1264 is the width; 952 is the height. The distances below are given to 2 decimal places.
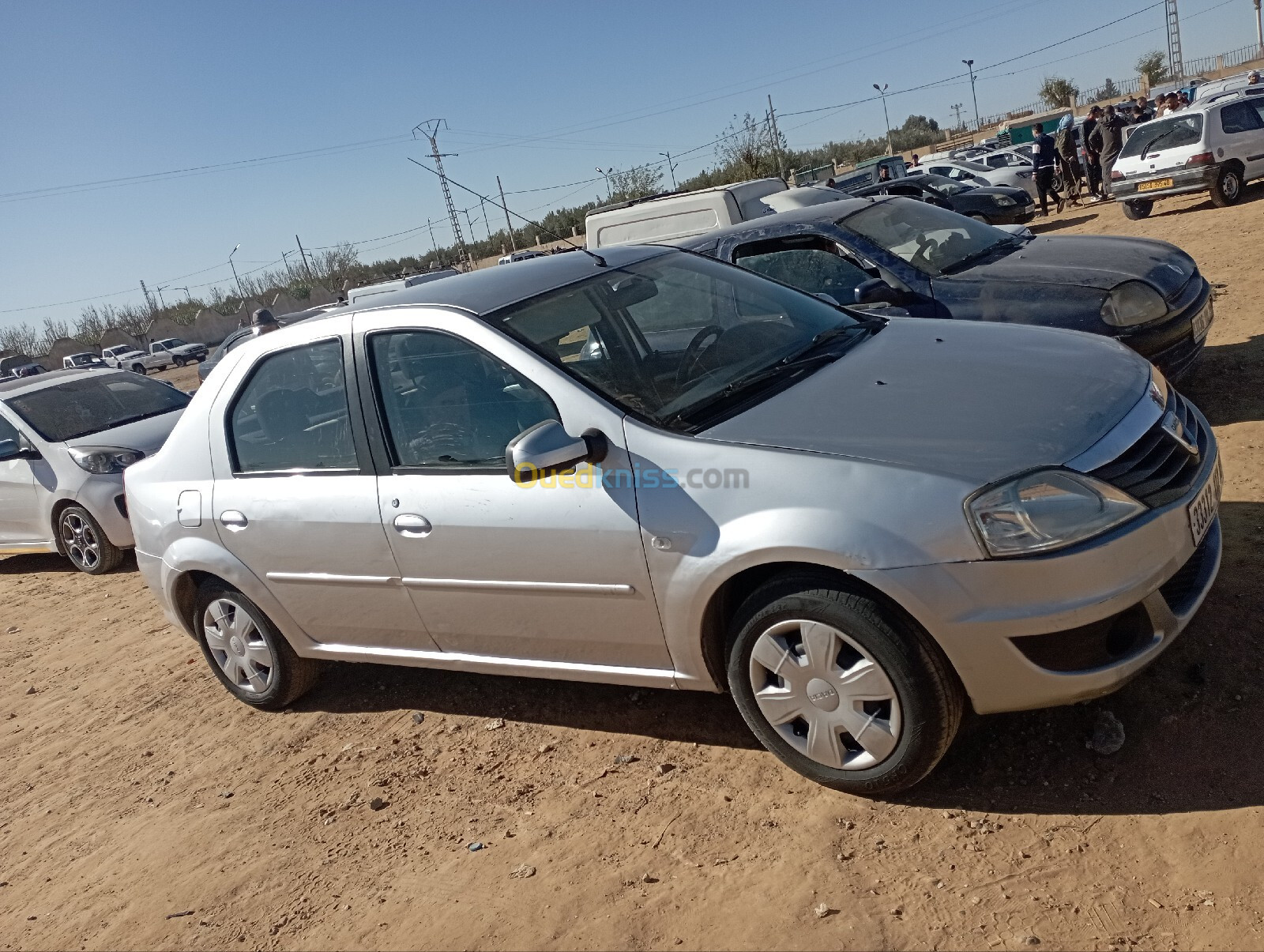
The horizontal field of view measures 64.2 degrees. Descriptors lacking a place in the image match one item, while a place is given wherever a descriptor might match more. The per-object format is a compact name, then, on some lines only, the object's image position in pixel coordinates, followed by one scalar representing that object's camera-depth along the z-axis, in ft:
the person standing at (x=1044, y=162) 66.74
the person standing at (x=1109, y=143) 61.00
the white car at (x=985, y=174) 74.84
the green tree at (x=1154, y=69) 220.43
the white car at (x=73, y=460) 26.27
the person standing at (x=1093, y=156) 67.92
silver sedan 8.79
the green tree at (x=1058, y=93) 225.76
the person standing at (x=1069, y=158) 72.02
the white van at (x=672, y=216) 33.19
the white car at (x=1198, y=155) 49.83
